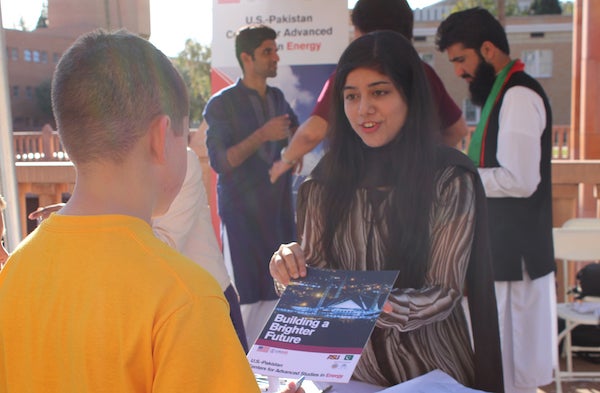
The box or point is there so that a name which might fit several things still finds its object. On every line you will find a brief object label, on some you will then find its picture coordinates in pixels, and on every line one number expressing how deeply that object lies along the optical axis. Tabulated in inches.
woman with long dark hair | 65.3
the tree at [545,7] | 1905.8
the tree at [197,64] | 1598.2
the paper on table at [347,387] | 58.1
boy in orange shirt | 33.2
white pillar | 114.3
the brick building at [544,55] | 1587.1
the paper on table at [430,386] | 52.6
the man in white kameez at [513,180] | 120.6
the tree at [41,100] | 1319.4
